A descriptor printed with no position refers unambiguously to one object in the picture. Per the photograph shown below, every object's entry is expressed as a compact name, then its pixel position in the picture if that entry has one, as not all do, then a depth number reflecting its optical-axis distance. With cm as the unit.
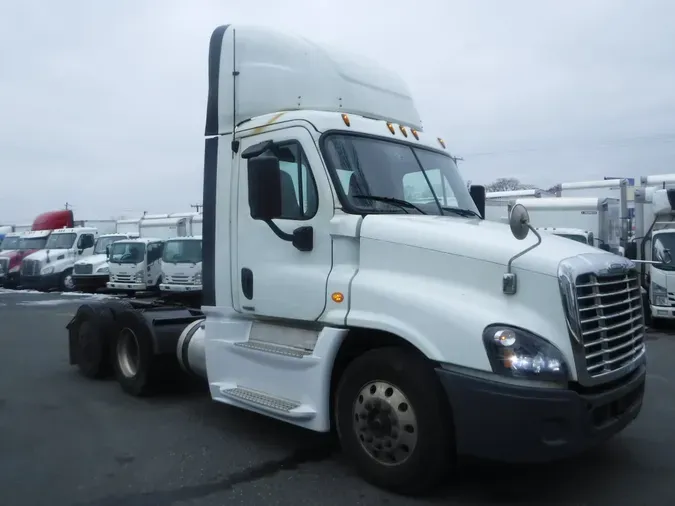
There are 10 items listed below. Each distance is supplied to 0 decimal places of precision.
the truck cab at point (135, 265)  2119
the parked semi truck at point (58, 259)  2498
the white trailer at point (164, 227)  2597
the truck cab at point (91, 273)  2342
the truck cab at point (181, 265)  1950
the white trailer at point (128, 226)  2981
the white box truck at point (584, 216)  1627
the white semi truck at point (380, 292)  384
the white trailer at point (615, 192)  1723
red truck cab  2712
